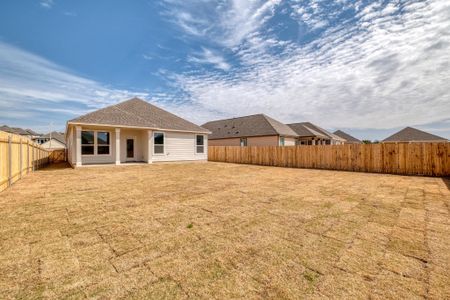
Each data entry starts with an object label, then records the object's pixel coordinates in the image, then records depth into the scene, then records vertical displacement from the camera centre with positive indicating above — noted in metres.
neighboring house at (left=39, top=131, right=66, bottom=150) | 48.76 +2.51
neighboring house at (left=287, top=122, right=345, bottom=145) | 28.38 +2.15
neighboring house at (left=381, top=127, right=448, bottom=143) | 30.81 +2.07
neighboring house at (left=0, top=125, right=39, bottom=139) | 48.49 +5.21
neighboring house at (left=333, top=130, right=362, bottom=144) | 47.67 +3.28
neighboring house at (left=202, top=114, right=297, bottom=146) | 24.52 +2.28
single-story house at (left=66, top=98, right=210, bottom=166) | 14.16 +1.14
